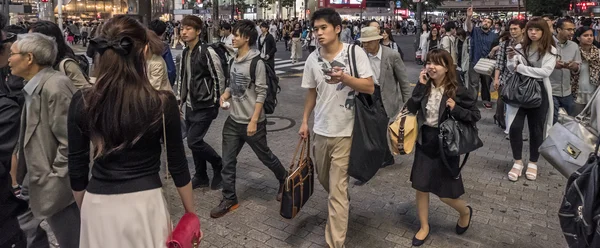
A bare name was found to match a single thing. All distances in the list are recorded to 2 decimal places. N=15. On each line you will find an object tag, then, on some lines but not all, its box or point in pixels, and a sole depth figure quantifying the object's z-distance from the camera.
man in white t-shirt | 3.55
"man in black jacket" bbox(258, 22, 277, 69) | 10.61
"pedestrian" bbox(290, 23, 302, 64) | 19.69
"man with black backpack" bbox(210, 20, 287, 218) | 4.52
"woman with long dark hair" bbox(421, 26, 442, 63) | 12.48
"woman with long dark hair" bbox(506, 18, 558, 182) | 5.14
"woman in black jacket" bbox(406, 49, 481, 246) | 3.66
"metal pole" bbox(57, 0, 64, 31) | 25.80
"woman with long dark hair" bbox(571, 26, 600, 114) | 5.91
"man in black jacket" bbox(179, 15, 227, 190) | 4.85
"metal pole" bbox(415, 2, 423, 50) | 20.67
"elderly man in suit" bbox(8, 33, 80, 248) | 2.84
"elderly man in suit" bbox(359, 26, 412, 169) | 5.54
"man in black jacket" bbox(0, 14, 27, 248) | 2.18
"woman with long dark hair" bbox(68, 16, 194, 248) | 2.06
